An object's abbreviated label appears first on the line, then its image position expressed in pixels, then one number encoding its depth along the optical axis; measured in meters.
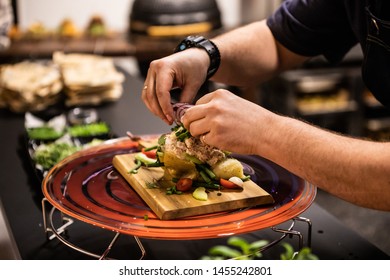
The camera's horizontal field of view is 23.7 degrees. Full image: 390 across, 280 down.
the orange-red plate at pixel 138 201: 1.11
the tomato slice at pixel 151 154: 1.32
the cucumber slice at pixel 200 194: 1.17
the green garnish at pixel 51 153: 1.46
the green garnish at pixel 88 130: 1.64
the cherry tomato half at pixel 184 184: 1.20
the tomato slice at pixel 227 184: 1.21
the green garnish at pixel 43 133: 1.61
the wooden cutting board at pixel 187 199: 1.15
